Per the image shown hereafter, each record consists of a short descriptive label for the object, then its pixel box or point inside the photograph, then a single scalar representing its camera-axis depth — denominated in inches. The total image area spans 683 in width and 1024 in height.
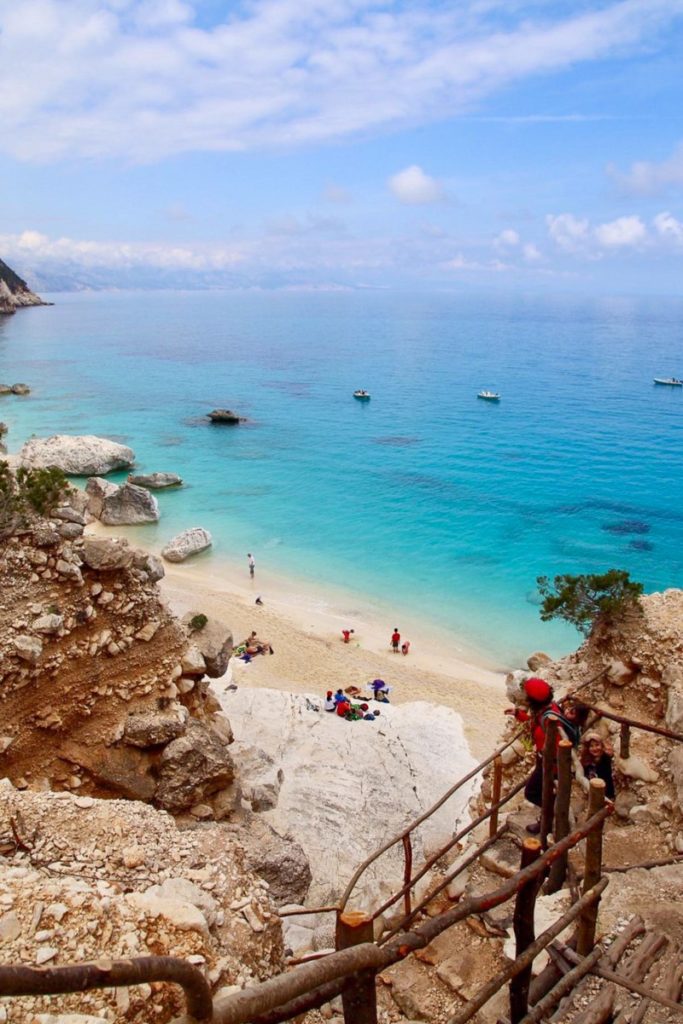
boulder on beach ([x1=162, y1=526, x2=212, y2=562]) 1488.7
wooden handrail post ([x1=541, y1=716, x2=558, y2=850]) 306.7
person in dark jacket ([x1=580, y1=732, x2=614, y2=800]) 364.2
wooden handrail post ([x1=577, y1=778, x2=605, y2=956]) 237.5
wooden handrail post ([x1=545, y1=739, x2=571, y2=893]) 285.4
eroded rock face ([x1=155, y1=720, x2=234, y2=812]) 440.5
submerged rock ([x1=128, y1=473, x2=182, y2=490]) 1899.6
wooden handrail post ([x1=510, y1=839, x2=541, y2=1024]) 207.5
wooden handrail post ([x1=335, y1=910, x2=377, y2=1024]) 158.6
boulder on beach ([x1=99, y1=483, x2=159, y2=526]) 1637.6
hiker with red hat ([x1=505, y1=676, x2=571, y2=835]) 344.8
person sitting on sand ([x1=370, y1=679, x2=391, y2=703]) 938.1
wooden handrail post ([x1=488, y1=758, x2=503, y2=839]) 400.1
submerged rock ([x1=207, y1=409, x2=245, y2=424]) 2706.7
